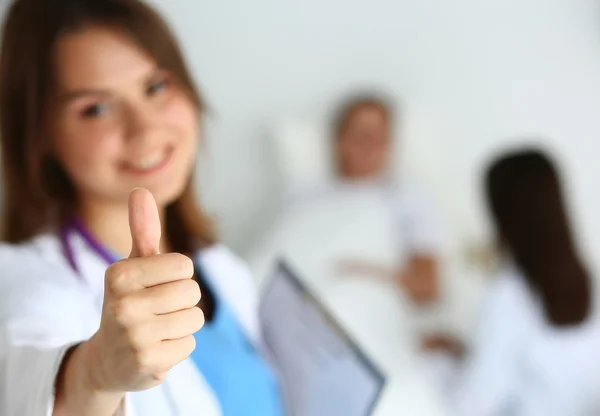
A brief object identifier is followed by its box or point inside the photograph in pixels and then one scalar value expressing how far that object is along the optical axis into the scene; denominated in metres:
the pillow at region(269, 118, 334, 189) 1.71
